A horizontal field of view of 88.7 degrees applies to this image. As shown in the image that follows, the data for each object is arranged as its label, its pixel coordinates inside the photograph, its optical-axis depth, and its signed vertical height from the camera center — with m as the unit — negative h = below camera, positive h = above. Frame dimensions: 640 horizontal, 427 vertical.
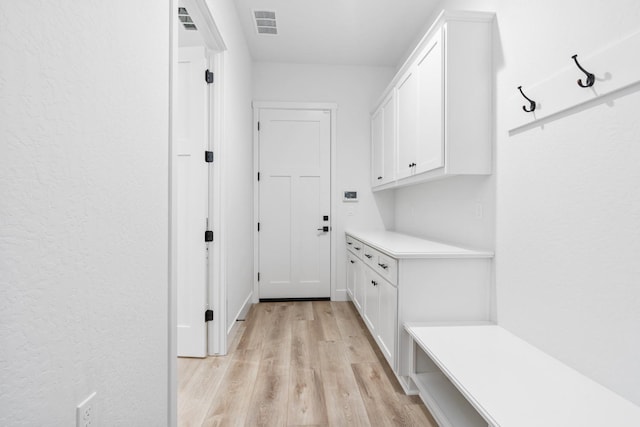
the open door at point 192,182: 2.39 +0.23
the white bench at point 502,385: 1.08 -0.66
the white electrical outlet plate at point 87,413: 0.85 -0.53
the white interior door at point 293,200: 3.98 +0.17
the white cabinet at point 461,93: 1.99 +0.75
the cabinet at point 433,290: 1.97 -0.46
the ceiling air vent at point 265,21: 2.97 +1.83
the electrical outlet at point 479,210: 2.11 +0.03
